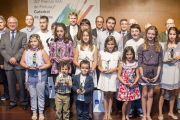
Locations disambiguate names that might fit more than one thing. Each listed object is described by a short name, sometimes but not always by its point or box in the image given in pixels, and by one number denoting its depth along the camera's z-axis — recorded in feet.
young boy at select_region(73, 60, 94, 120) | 10.37
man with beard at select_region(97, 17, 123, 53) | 12.77
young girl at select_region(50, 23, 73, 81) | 11.41
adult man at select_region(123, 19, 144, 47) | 13.07
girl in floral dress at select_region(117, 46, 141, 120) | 10.61
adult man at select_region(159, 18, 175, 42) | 14.53
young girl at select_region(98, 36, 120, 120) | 11.03
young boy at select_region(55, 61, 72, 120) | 10.46
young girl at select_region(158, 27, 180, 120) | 11.06
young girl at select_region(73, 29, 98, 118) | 11.22
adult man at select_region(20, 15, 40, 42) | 14.62
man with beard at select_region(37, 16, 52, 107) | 13.25
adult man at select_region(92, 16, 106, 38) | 14.99
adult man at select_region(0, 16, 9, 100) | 14.30
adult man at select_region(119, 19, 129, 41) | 15.06
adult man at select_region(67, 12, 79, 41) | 13.90
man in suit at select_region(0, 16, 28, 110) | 12.56
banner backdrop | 21.34
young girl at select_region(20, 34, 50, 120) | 11.20
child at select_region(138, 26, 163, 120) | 10.62
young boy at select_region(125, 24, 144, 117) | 11.68
